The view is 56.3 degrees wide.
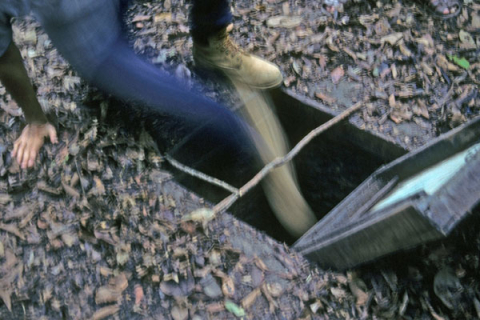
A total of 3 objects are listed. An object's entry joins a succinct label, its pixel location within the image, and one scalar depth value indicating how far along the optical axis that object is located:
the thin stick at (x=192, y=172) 2.48
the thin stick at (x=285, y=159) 2.29
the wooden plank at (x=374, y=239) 1.64
